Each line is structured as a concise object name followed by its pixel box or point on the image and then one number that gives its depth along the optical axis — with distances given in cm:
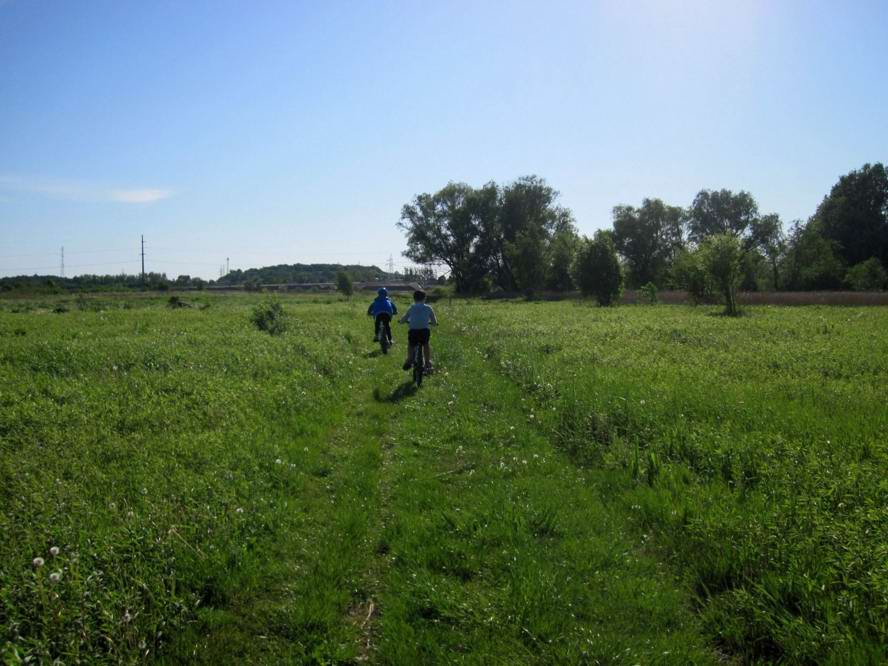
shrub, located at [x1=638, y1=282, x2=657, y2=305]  6354
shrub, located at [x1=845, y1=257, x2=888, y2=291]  6131
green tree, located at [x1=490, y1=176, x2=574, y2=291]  9075
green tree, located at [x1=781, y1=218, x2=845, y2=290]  6919
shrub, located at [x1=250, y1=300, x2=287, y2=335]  2303
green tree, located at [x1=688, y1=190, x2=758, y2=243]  9631
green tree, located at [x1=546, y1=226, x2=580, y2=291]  7969
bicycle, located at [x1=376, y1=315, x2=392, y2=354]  1955
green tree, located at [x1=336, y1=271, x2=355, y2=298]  8738
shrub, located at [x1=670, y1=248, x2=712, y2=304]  4572
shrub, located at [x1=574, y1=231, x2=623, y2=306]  5969
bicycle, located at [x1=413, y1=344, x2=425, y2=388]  1373
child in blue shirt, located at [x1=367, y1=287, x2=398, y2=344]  1911
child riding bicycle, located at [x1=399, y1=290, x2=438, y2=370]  1378
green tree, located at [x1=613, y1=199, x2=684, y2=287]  9788
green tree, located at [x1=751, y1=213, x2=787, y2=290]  8944
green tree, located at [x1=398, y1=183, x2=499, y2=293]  9331
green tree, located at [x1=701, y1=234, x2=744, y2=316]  4141
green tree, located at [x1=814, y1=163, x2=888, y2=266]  7350
